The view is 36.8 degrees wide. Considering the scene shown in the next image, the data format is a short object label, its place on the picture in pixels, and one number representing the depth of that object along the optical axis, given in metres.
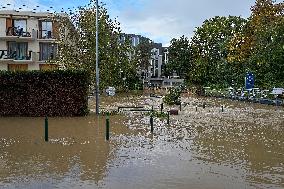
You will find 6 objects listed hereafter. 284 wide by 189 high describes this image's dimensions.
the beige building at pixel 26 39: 51.88
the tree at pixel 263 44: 47.28
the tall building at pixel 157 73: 121.56
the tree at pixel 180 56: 88.88
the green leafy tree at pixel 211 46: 71.94
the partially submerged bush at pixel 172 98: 38.97
